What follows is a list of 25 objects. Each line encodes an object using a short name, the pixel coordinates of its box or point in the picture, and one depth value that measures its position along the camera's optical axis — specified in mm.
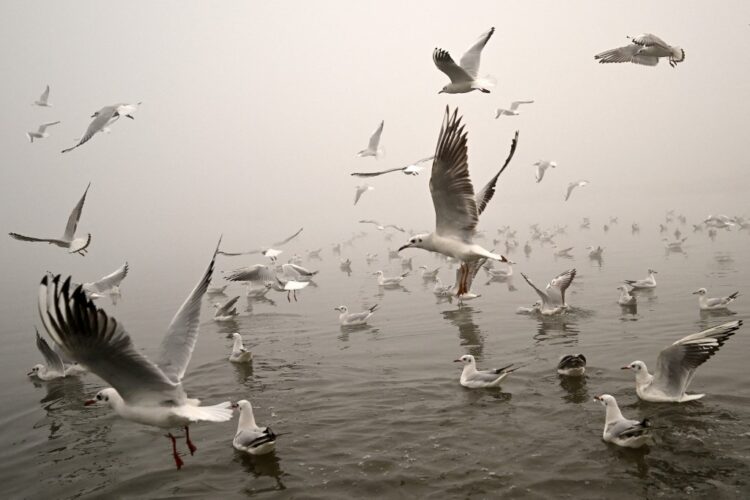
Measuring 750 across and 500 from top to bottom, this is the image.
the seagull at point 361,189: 23969
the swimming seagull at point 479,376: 9570
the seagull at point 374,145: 17859
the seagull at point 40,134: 17781
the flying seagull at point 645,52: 10875
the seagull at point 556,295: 14375
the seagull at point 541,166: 21531
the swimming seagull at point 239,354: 12406
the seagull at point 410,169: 9398
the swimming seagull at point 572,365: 9508
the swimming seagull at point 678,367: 7512
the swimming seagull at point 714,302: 13188
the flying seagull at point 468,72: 10625
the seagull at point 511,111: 19342
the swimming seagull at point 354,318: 15688
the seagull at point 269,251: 18422
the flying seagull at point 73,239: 11906
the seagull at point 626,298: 14820
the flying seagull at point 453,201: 7473
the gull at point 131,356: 5113
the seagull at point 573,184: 28122
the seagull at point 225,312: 17688
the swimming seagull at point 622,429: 6914
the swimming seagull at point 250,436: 7580
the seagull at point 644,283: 16191
